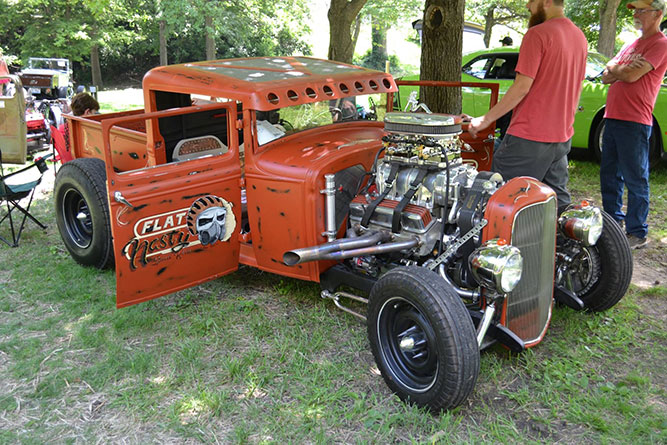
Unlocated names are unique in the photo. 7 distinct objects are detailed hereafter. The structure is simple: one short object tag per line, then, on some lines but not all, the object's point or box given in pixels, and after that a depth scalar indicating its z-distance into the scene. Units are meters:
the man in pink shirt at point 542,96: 3.54
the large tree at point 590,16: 15.80
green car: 6.97
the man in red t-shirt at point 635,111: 4.55
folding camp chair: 5.05
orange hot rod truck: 2.86
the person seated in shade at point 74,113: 5.63
